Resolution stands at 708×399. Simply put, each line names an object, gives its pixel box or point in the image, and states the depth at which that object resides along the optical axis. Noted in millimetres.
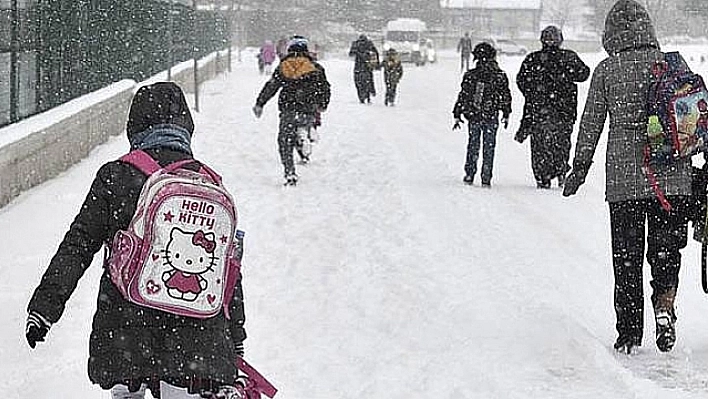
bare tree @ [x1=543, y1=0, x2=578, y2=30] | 117688
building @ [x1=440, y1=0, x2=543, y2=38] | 108688
